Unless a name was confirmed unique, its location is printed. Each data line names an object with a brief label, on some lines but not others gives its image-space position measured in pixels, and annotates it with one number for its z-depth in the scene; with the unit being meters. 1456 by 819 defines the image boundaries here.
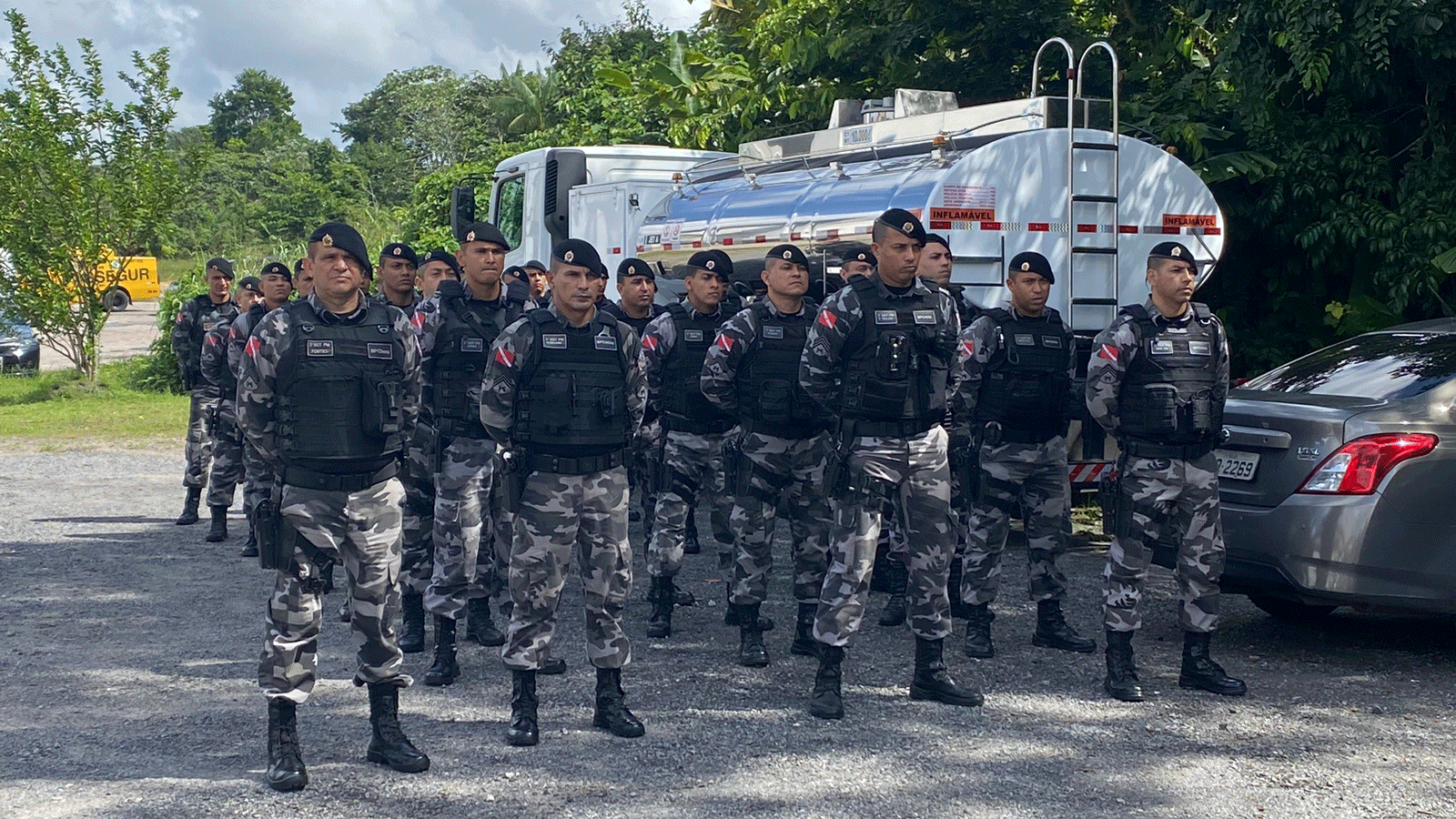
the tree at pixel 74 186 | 20.77
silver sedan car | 6.02
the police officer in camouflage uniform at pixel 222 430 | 10.20
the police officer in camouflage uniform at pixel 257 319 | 9.45
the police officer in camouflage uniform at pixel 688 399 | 7.84
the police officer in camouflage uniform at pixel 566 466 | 5.54
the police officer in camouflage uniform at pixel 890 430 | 5.95
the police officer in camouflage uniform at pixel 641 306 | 8.53
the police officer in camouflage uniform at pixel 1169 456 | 6.08
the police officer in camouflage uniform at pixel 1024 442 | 7.02
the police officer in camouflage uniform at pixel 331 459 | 5.02
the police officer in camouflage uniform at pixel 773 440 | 6.82
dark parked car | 25.73
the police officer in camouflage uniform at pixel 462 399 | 6.72
